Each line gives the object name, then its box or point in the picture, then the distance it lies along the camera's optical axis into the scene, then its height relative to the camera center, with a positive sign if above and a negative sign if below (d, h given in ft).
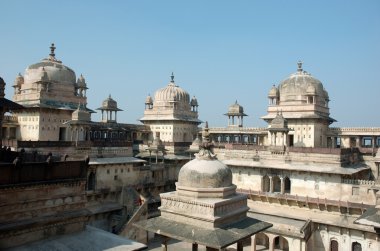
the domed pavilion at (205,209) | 37.81 -7.23
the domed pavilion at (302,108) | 117.80 +12.35
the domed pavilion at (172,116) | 142.92 +10.66
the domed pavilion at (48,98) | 109.19 +13.45
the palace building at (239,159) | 81.46 -3.84
